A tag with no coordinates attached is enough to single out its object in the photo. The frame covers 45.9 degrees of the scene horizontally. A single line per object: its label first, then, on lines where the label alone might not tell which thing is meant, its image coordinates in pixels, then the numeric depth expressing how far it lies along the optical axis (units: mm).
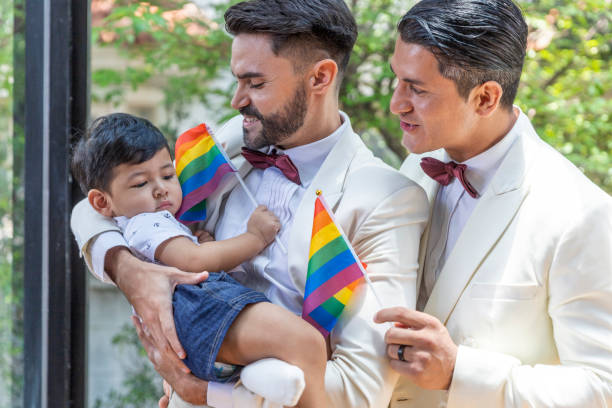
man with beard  1961
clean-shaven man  1876
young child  1792
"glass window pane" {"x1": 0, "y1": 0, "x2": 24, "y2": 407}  3023
